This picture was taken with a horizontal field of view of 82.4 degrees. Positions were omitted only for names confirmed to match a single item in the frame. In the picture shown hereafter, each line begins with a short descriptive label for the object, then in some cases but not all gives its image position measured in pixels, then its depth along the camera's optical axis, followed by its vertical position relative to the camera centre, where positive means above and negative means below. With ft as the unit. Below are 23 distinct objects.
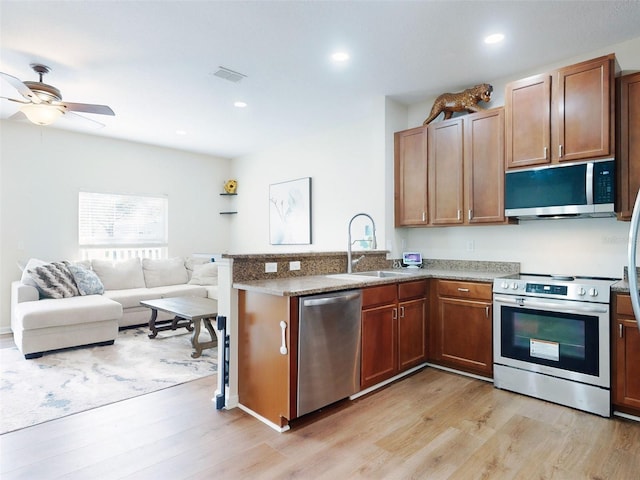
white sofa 12.23 -2.25
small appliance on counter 12.95 -0.68
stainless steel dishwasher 7.73 -2.43
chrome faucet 11.22 -0.58
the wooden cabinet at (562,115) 8.68 +3.18
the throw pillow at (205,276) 18.99 -1.84
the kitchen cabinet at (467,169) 10.78 +2.20
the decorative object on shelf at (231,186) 22.33 +3.32
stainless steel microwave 8.71 +1.25
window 17.76 +0.82
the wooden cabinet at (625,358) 7.81 -2.57
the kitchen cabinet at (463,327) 10.07 -2.51
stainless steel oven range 8.17 -2.41
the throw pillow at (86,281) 15.10 -1.66
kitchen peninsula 7.67 -2.07
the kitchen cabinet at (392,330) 9.30 -2.48
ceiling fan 10.65 +4.13
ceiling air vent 10.90 +5.09
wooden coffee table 12.26 -2.47
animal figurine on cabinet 11.39 +4.48
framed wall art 17.85 +1.44
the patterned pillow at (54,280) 13.88 -1.52
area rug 8.58 -3.87
